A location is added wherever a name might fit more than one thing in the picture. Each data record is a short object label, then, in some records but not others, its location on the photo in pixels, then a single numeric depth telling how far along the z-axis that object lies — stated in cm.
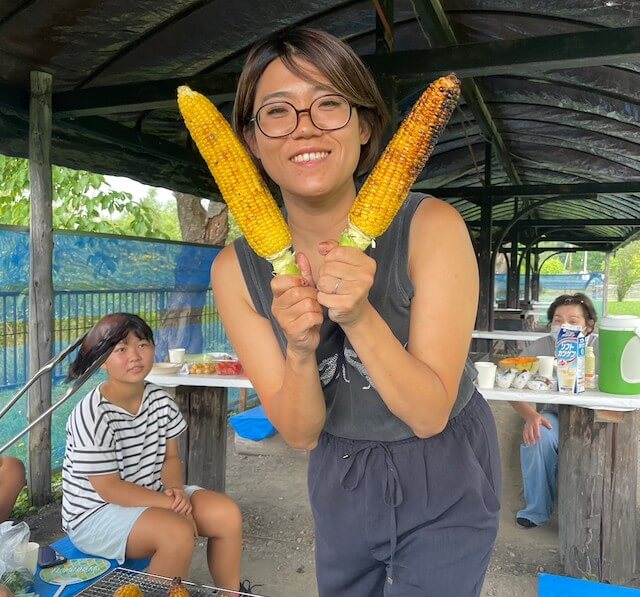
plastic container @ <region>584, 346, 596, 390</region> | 339
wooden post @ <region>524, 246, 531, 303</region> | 1684
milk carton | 312
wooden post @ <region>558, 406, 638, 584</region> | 309
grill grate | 160
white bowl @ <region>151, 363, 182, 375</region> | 373
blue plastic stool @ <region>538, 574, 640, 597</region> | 203
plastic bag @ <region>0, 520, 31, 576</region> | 192
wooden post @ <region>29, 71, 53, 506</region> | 389
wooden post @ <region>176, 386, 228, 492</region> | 382
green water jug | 297
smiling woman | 107
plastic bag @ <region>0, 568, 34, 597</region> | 183
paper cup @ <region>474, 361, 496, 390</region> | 337
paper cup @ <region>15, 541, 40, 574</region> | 194
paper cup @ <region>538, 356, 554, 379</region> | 350
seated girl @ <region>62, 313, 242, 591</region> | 239
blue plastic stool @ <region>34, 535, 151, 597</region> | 195
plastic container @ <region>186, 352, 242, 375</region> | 380
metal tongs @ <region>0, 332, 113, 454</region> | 132
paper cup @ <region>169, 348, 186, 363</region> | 409
